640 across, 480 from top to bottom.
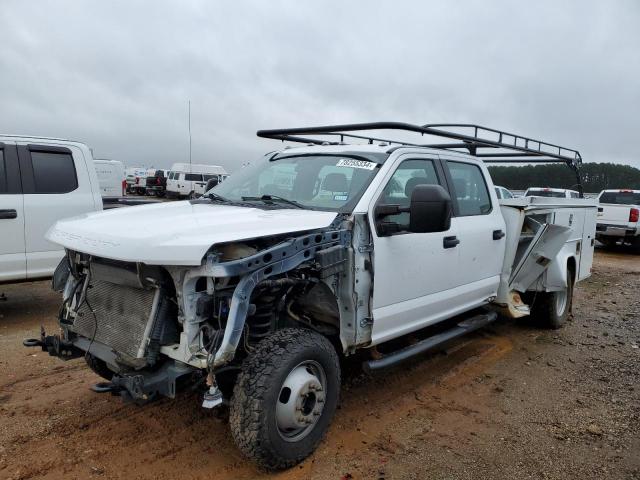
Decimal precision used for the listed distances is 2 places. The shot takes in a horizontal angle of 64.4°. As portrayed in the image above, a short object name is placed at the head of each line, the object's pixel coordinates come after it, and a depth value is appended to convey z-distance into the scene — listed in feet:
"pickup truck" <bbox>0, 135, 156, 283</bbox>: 18.53
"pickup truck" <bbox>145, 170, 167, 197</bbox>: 110.22
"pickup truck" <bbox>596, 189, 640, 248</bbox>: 47.11
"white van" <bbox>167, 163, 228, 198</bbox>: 101.70
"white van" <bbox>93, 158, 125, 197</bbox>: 60.90
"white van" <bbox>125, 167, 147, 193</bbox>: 114.70
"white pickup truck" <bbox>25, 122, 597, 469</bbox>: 9.11
